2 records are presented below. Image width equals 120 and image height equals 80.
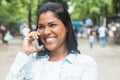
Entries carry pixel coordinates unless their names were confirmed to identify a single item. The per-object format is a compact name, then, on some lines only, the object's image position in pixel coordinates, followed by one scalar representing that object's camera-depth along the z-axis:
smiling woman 1.61
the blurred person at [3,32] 16.67
